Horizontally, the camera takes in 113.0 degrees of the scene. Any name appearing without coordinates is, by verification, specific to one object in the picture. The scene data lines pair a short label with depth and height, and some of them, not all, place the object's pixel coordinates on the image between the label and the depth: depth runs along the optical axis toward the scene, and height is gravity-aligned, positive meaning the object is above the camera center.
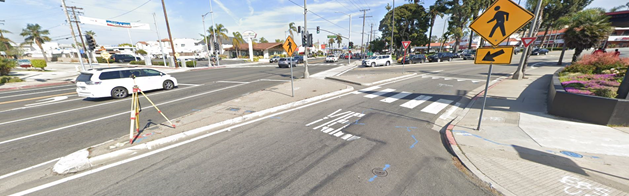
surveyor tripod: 4.71 -1.61
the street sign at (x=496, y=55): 4.64 -0.13
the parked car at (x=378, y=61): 27.88 -1.16
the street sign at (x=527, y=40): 12.57 +0.49
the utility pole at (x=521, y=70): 14.60 -1.49
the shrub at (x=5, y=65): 18.47 -0.39
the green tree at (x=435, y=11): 41.69 +7.99
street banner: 25.64 +4.61
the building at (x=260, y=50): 62.26 +1.63
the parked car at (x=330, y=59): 38.05 -1.05
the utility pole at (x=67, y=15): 18.05 +3.94
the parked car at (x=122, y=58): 38.12 +0.04
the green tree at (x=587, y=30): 16.61 +1.34
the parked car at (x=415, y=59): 31.45 -1.15
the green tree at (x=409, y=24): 42.84 +5.79
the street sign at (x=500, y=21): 4.42 +0.62
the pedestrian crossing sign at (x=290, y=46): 8.75 +0.34
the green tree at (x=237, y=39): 59.88 +4.61
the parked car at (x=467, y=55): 35.41 -0.96
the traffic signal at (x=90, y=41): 18.58 +1.52
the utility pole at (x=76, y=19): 28.62 +5.53
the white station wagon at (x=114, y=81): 9.40 -1.12
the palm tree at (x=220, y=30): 54.73 +6.65
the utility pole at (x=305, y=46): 15.27 +0.62
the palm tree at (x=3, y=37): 37.25 +4.19
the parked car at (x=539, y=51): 40.28 -0.58
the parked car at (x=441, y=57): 33.69 -1.06
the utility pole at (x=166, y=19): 28.31 +4.77
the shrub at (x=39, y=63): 25.41 -0.37
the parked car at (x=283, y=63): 27.97 -1.16
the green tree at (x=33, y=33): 47.31 +6.05
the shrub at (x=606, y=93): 5.81 -1.29
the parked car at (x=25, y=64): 27.49 -0.46
